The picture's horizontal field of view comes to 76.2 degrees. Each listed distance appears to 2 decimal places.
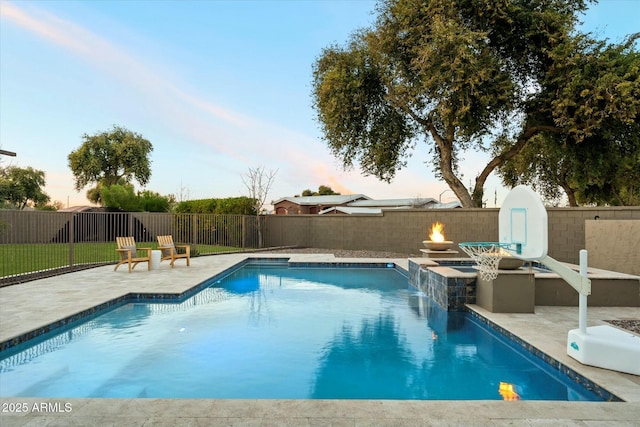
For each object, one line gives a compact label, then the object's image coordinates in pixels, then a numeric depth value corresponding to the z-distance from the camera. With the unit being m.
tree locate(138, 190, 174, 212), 26.50
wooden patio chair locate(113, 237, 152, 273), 10.34
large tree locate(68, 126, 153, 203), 37.74
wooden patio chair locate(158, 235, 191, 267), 11.66
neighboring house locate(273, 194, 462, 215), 36.95
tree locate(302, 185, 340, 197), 60.44
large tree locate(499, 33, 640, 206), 13.30
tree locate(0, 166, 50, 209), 34.34
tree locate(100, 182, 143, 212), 26.19
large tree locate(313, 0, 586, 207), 14.21
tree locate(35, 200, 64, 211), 37.72
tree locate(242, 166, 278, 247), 20.19
